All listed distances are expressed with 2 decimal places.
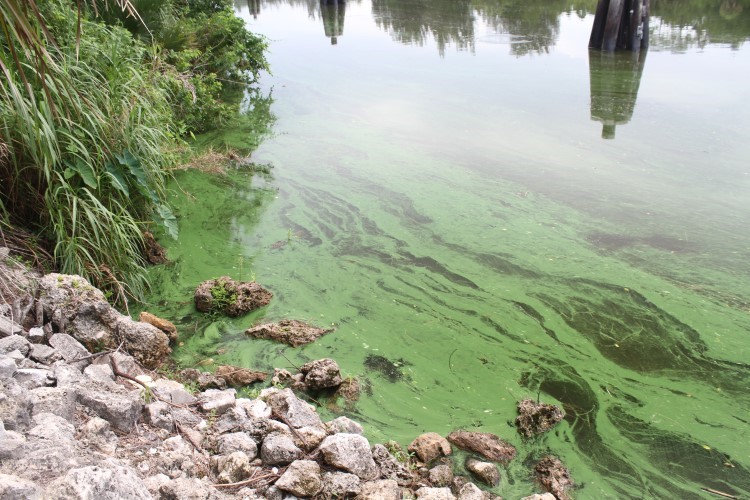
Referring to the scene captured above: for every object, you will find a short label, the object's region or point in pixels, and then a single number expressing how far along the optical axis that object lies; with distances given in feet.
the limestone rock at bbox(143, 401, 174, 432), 8.21
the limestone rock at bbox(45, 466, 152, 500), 5.24
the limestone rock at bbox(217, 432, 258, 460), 8.13
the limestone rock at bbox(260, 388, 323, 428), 9.25
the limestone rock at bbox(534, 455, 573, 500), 8.77
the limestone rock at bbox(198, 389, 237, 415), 9.19
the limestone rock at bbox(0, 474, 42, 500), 4.96
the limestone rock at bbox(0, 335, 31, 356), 8.38
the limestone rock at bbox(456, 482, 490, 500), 8.34
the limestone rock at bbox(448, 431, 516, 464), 9.37
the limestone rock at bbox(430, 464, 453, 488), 8.72
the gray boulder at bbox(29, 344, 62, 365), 8.80
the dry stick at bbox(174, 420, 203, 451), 8.17
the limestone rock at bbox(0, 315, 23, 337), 8.84
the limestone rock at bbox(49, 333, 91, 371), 9.29
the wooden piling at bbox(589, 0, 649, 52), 34.78
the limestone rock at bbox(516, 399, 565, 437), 10.00
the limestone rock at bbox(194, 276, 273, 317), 12.75
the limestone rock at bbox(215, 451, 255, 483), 7.63
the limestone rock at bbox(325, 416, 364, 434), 9.33
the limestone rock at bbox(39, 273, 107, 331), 10.10
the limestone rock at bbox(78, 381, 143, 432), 7.69
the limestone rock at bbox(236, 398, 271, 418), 9.20
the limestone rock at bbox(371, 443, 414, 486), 8.46
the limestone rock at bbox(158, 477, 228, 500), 6.50
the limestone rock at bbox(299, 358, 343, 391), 10.52
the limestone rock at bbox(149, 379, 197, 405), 9.23
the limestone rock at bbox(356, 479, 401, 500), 7.64
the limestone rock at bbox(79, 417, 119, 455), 7.05
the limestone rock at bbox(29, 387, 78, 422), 7.10
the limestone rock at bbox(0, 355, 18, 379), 7.39
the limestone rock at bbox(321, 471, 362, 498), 7.68
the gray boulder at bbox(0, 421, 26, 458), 5.70
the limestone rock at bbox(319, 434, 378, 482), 8.11
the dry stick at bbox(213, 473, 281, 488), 7.43
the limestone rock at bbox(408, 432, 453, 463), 9.28
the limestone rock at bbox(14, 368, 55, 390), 7.69
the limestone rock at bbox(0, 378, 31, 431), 6.49
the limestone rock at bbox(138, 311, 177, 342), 11.76
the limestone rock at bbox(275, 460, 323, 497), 7.55
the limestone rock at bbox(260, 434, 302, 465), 8.10
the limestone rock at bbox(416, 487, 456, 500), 7.96
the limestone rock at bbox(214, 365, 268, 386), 10.74
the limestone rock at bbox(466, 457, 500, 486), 8.95
